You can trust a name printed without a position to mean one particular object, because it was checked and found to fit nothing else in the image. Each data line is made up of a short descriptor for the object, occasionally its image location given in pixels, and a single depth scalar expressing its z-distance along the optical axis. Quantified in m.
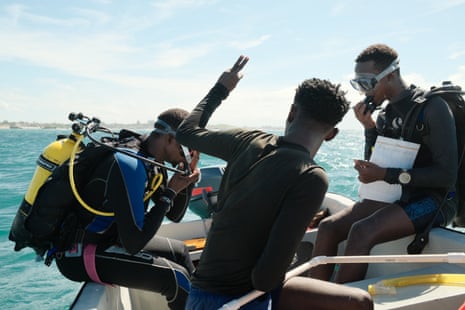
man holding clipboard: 2.57
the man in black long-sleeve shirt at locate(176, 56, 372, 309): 1.40
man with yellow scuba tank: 2.13
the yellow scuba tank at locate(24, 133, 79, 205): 2.51
